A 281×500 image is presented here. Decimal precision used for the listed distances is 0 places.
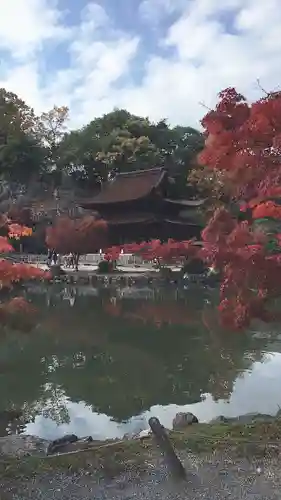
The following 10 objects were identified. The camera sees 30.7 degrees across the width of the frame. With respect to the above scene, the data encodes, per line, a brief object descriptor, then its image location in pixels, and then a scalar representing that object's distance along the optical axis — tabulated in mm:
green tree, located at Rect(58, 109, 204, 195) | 35000
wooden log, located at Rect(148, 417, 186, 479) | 3230
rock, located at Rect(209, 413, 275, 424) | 4805
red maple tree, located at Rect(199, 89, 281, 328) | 3758
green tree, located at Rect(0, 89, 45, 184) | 33219
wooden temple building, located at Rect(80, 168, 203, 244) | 28172
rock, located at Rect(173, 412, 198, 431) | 4926
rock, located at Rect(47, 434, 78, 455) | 4285
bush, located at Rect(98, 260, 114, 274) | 21734
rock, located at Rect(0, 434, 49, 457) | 4116
